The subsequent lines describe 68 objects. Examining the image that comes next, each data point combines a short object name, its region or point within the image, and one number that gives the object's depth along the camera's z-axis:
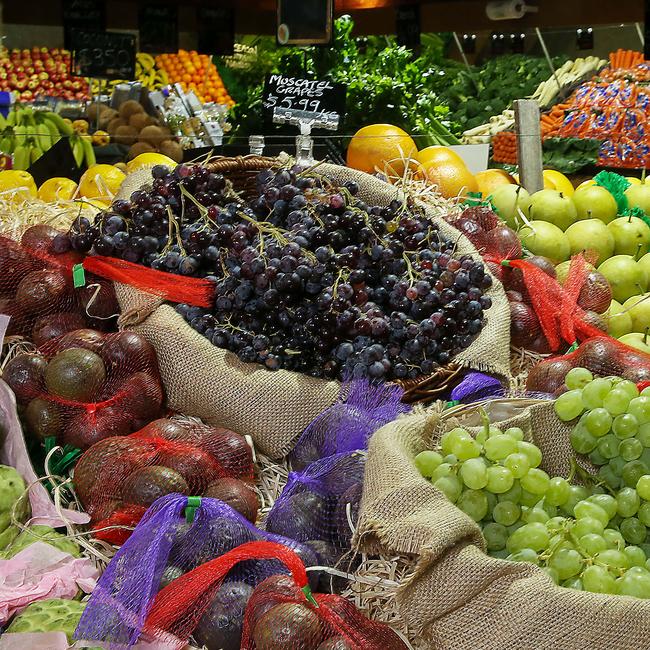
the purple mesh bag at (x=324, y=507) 1.48
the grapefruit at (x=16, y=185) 2.94
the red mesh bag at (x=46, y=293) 2.14
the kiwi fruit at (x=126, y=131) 4.61
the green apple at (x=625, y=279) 2.68
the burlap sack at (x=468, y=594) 1.06
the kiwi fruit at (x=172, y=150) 3.50
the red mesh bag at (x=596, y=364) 1.89
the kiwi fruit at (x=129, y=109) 4.85
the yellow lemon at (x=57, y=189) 3.13
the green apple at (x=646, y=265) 2.72
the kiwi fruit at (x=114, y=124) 4.86
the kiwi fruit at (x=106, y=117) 5.09
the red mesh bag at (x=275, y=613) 1.19
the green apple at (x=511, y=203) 2.92
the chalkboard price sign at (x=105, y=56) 4.20
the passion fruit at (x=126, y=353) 1.98
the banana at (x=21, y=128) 5.36
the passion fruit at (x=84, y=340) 1.98
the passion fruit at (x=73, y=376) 1.86
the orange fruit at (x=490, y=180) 3.32
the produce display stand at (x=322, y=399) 1.21
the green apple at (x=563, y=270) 2.56
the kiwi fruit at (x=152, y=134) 3.30
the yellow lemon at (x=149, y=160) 3.24
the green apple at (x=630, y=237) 2.89
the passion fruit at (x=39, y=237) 2.30
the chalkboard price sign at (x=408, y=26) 7.07
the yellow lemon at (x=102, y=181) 3.11
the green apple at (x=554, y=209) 2.95
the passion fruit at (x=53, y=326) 2.10
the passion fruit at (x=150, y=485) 1.57
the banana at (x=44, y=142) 3.69
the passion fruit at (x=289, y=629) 1.18
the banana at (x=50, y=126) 5.54
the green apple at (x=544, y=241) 2.77
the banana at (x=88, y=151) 3.49
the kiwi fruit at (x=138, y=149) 3.54
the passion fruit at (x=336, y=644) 1.19
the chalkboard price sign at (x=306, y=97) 3.16
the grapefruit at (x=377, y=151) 3.27
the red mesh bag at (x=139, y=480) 1.58
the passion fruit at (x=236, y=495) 1.61
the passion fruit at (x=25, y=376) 1.91
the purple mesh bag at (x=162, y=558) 1.31
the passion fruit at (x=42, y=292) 2.14
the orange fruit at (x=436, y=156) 3.25
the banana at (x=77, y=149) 3.59
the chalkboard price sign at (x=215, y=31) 6.76
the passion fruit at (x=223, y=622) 1.32
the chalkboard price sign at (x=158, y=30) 6.44
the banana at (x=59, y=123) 5.52
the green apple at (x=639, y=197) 3.37
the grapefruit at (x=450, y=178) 3.15
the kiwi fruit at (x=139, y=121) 4.67
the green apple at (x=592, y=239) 2.83
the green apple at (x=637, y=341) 2.21
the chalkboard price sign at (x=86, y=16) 6.51
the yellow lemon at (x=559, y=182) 3.52
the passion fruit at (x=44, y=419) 1.86
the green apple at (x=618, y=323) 2.46
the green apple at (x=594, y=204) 3.08
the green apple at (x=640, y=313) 2.50
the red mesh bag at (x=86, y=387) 1.86
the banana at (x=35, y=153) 3.82
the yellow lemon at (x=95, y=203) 2.63
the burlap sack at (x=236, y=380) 1.96
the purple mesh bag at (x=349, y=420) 1.71
